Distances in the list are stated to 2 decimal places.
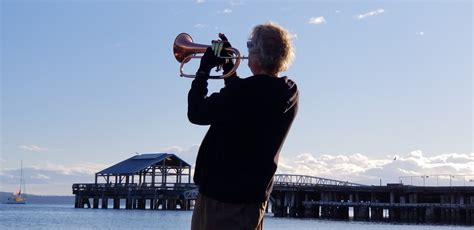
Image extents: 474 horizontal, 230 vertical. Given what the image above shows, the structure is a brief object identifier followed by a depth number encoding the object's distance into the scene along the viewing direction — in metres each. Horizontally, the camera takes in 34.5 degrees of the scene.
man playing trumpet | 3.15
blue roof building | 69.38
